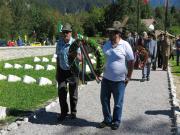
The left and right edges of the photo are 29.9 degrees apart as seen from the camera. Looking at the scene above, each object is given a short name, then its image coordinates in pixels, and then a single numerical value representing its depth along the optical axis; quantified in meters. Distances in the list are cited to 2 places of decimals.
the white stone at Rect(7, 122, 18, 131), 6.06
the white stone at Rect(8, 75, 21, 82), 11.53
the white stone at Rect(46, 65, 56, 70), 15.17
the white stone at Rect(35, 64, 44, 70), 15.26
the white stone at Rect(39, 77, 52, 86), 10.88
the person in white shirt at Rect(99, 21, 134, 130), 6.02
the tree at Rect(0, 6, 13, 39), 40.13
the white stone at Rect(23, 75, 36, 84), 11.23
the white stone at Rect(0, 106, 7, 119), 6.86
